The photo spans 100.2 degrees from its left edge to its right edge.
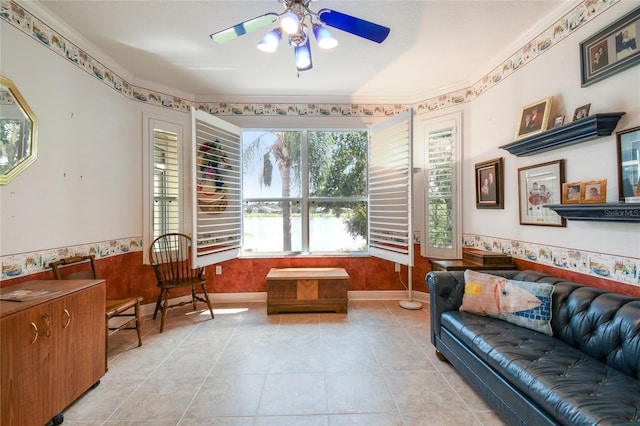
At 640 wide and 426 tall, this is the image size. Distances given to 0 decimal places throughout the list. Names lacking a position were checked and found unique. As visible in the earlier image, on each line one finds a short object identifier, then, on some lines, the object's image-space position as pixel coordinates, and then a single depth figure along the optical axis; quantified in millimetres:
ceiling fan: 1700
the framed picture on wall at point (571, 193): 1985
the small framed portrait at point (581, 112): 1937
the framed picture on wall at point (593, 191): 1825
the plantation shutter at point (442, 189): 3434
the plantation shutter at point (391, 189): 3250
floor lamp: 3498
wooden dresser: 1413
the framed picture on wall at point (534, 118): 2242
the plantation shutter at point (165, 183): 3403
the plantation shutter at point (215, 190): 3203
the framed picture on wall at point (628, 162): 1648
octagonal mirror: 1837
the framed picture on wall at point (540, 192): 2197
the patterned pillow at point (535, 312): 1879
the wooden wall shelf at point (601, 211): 1558
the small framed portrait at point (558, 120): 2123
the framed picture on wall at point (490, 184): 2846
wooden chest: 3357
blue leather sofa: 1229
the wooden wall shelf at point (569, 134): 1753
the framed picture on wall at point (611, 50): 1675
